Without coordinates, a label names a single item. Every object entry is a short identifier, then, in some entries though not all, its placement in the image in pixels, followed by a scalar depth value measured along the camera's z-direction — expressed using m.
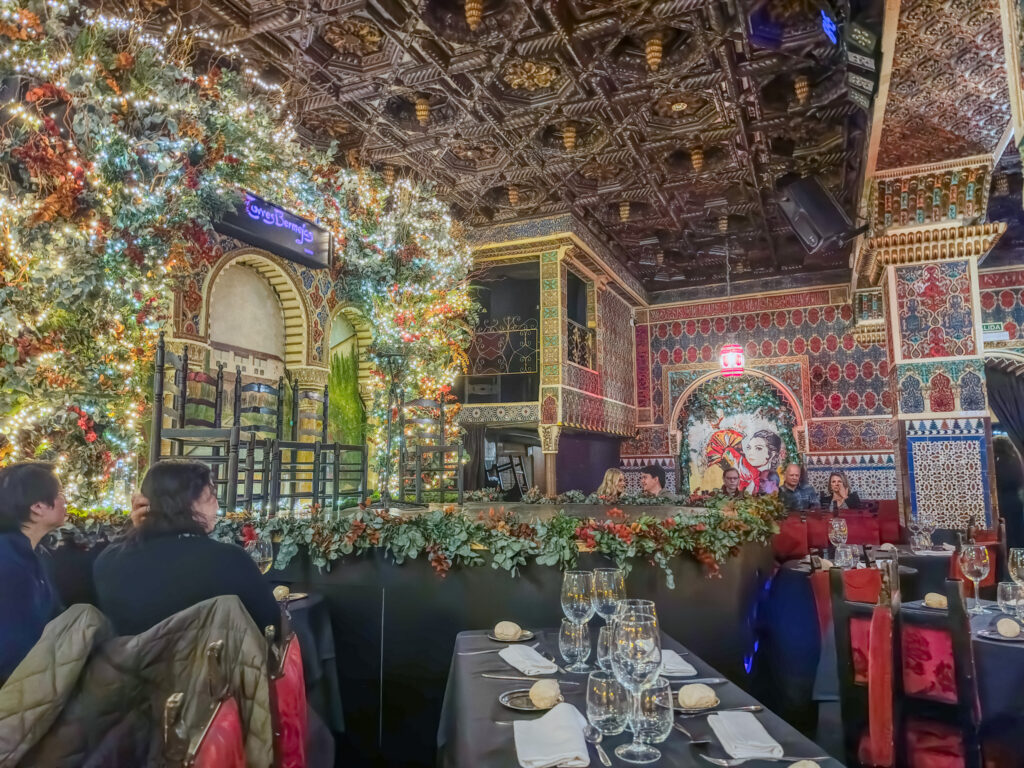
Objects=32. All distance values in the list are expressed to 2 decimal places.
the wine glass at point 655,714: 1.39
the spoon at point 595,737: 1.45
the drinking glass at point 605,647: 1.57
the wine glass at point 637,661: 1.44
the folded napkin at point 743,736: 1.41
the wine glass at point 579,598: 2.04
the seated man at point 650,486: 6.85
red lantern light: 9.86
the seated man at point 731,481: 6.90
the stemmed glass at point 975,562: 2.93
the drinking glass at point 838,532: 4.19
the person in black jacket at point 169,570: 2.10
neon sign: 5.97
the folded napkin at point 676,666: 1.97
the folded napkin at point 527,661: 2.02
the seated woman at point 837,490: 7.47
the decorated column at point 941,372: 6.29
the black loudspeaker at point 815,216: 6.99
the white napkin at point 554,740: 1.39
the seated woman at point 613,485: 6.59
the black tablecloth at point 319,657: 3.00
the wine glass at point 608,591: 2.04
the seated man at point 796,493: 7.48
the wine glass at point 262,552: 2.96
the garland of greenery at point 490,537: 3.35
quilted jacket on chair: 1.26
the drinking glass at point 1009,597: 2.91
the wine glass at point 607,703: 1.44
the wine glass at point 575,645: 2.01
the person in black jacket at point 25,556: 2.06
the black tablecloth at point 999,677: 2.43
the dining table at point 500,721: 1.44
